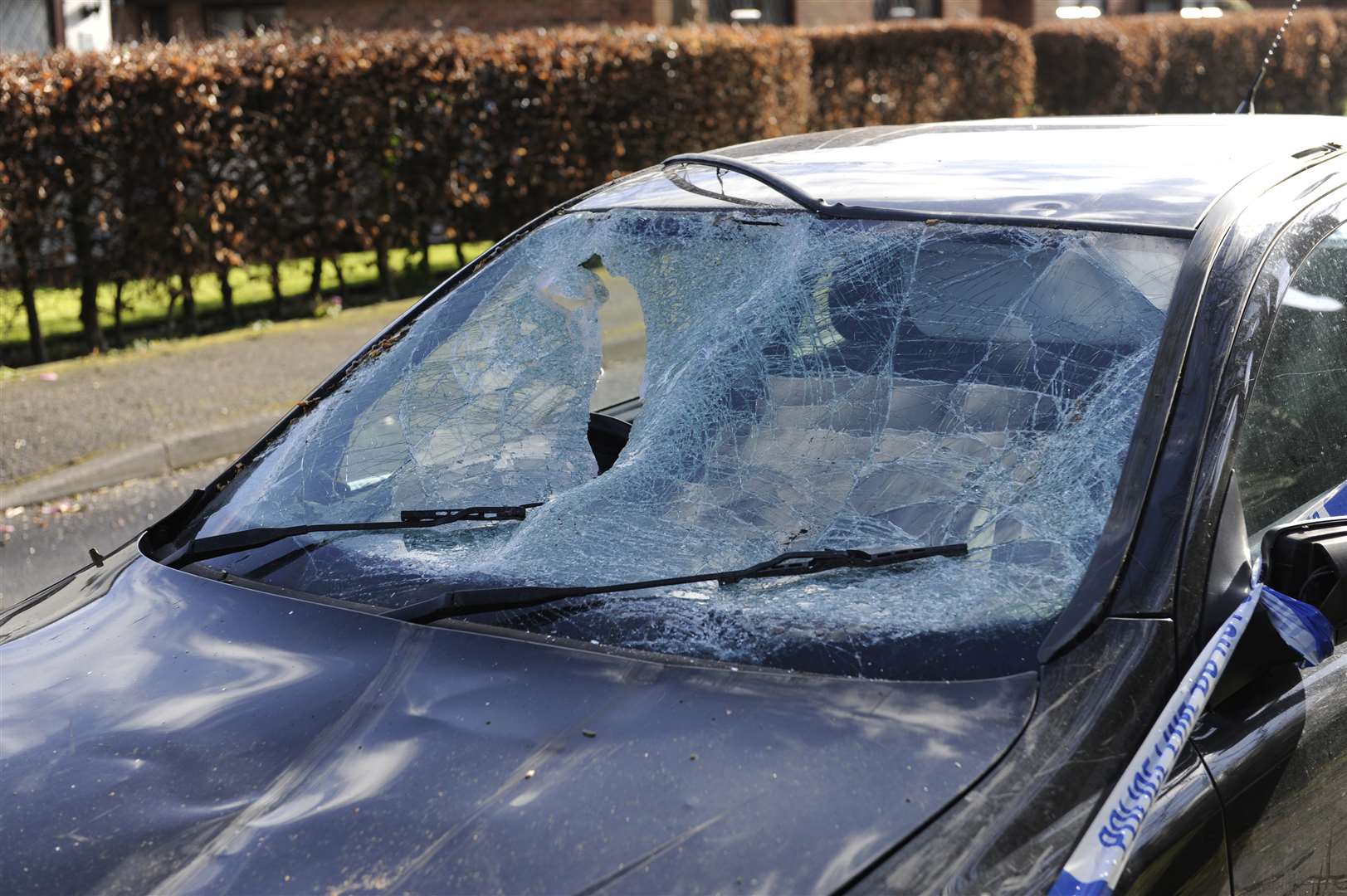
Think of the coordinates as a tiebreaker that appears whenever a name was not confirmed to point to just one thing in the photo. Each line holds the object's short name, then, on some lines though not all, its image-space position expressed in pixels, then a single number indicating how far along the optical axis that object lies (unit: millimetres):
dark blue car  1656
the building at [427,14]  16578
